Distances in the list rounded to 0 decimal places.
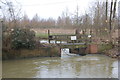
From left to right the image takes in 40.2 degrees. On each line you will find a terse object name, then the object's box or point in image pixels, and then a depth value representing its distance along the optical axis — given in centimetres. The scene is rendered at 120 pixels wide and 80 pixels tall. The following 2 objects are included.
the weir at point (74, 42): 1449
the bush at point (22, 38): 1286
